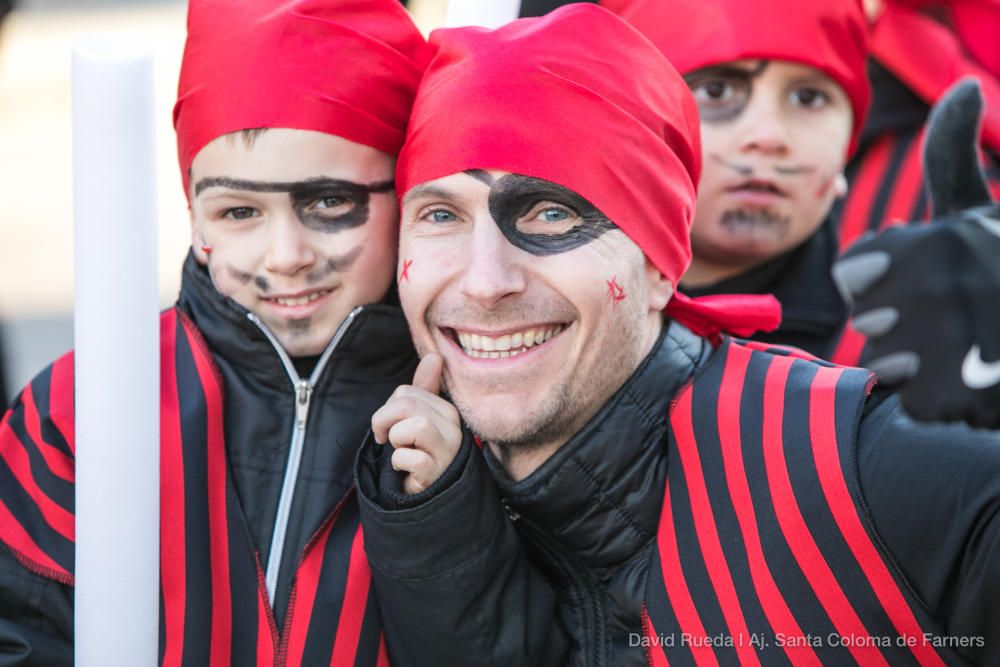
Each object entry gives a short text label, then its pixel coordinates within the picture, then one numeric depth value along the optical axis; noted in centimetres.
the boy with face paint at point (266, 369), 240
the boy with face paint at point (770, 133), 318
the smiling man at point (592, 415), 230
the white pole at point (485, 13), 254
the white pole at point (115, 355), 203
